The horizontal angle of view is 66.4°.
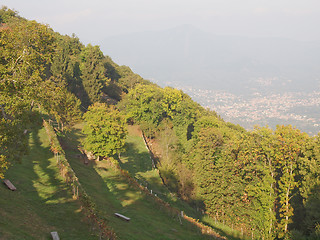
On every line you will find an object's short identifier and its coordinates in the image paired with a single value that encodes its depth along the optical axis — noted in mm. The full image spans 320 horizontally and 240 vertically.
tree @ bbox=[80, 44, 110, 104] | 76562
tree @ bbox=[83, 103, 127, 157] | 40406
